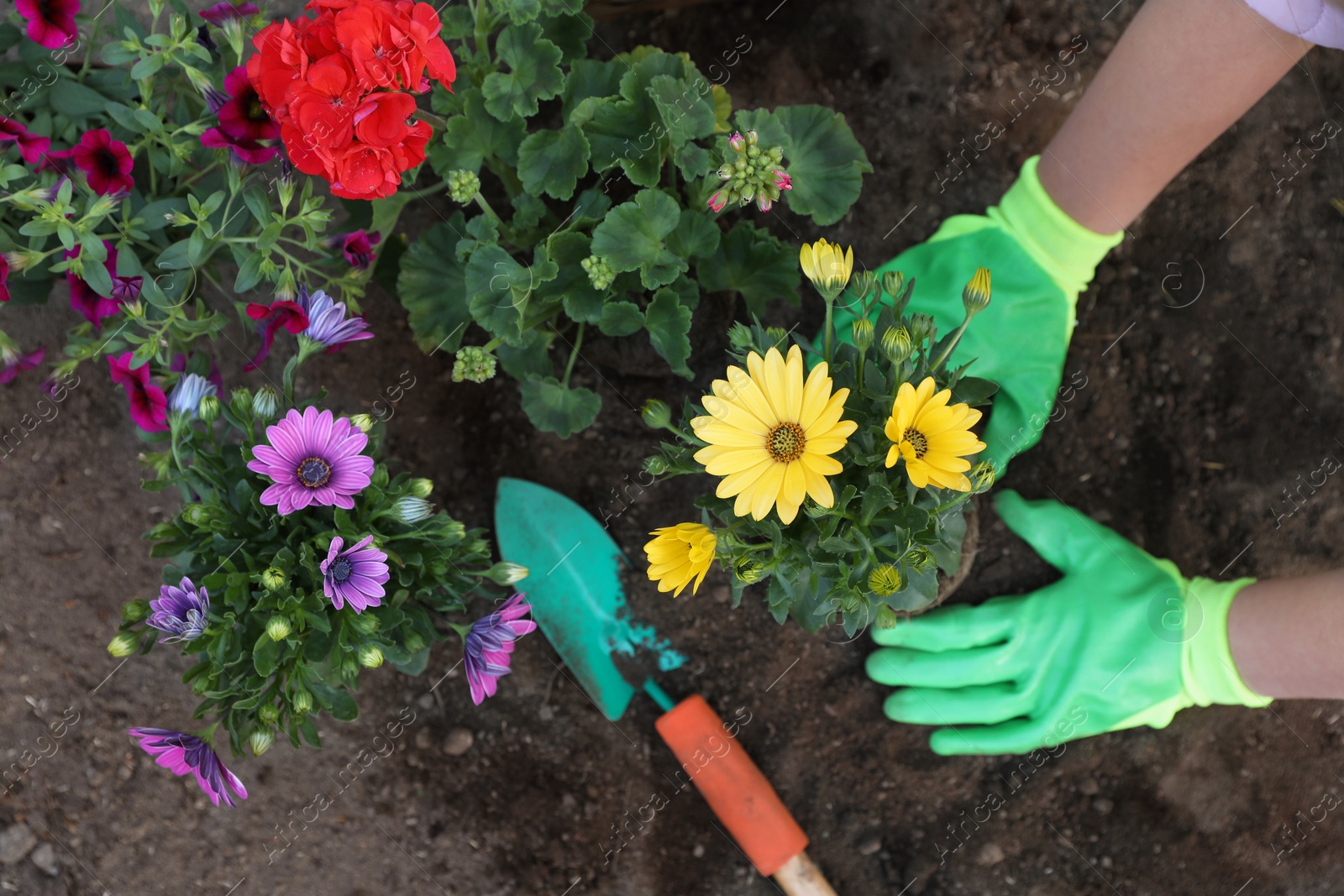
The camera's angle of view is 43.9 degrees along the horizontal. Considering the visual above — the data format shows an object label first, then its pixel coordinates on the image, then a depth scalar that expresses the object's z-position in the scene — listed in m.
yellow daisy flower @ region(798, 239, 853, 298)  0.85
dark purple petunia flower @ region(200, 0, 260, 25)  0.89
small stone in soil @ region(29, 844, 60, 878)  1.09
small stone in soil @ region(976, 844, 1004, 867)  1.10
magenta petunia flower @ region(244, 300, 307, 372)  0.89
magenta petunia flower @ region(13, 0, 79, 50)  0.87
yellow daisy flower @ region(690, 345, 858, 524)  0.83
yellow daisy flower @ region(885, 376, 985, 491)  0.82
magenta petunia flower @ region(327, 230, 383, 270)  0.92
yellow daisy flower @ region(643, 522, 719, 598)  0.84
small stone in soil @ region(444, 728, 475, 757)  1.09
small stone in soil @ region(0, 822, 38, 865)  1.09
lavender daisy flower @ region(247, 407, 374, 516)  0.87
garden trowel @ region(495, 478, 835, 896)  1.06
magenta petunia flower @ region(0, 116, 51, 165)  0.88
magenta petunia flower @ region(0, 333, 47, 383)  0.93
